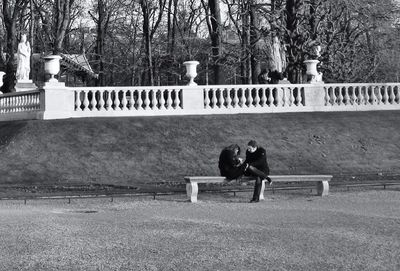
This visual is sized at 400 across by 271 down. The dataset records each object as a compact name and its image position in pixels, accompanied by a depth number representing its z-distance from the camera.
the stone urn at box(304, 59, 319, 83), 22.72
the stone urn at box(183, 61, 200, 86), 21.77
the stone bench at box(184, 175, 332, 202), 12.35
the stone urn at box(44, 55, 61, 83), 20.58
